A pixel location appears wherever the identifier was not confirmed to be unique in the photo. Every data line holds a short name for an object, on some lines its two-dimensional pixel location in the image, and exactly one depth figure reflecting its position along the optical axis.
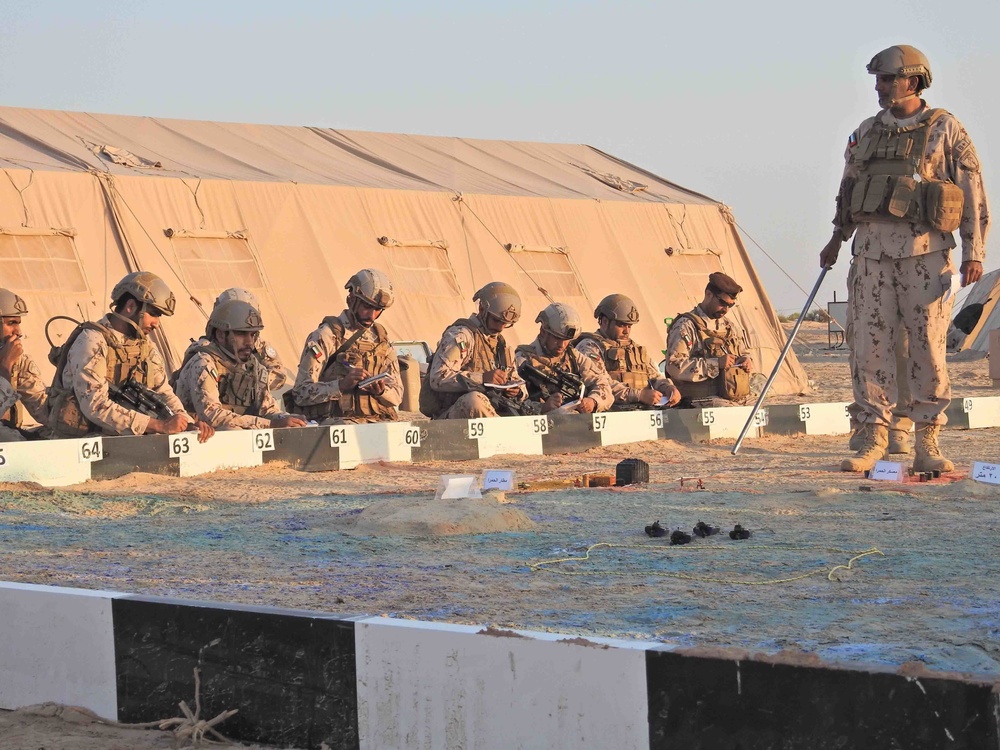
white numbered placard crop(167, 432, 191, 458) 14.05
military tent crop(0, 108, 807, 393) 28.02
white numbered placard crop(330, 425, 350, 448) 15.41
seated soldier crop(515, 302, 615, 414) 19.14
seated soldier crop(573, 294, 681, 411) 20.46
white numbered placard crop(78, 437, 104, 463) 13.38
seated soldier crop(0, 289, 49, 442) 16.97
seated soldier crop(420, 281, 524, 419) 18.17
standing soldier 13.42
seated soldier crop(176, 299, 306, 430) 16.09
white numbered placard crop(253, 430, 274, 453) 14.93
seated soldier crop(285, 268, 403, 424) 17.50
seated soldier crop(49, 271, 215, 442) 14.74
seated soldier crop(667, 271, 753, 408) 20.83
